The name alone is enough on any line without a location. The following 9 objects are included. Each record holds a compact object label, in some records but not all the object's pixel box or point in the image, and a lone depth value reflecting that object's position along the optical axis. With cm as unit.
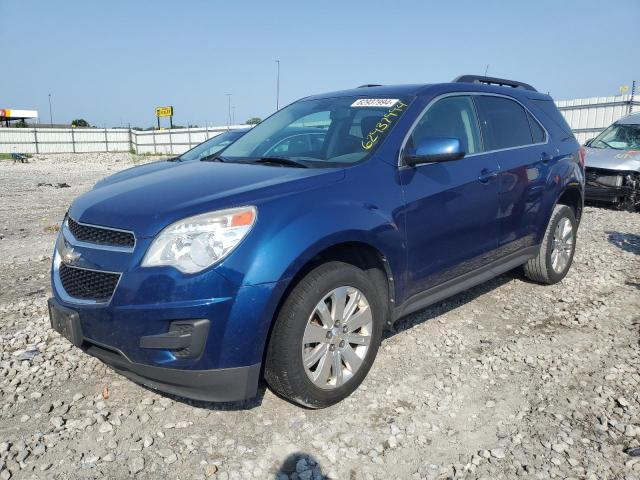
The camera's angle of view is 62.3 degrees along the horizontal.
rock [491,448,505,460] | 255
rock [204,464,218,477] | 243
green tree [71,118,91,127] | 6964
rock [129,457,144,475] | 244
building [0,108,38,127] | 5321
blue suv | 246
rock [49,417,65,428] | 277
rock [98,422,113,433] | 274
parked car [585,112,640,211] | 904
